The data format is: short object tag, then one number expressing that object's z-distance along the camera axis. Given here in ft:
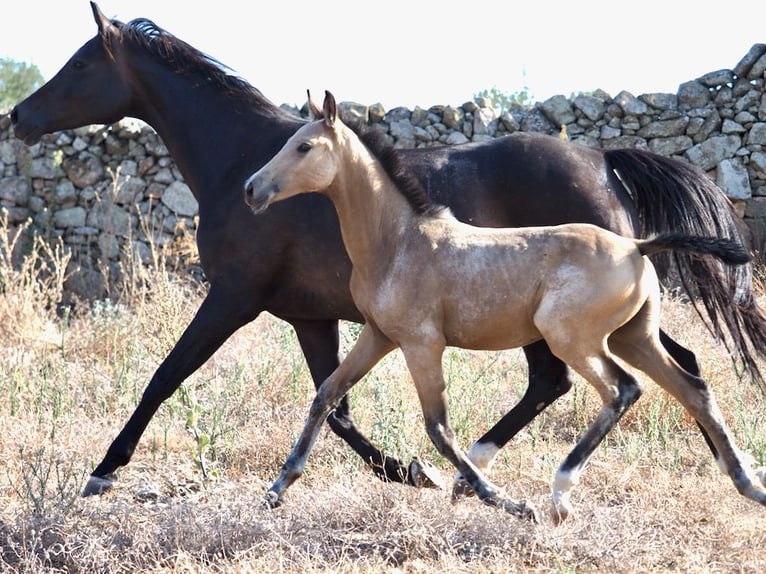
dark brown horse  33.53
